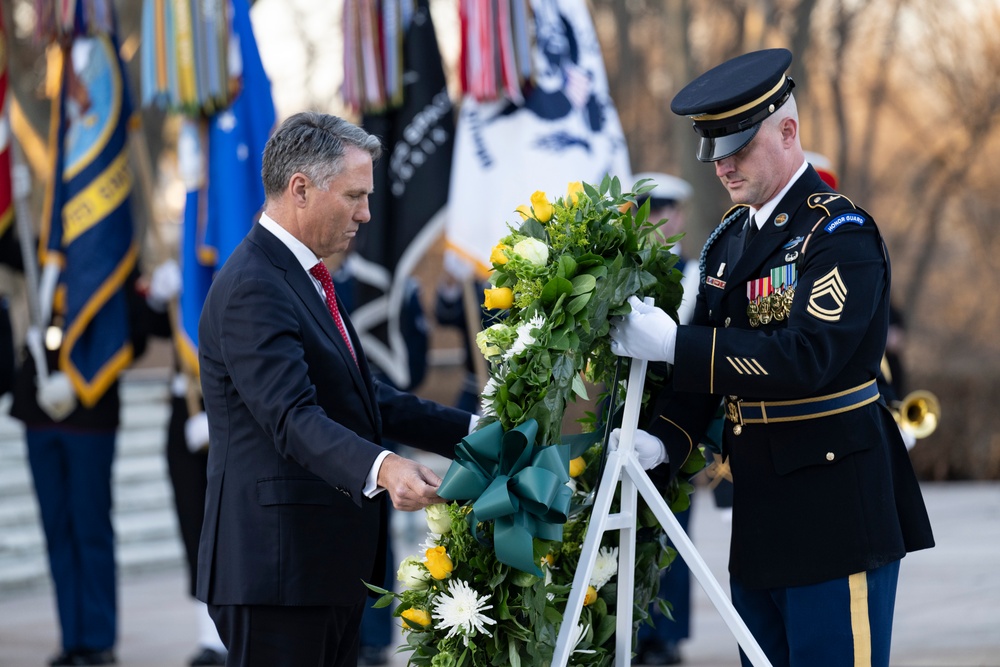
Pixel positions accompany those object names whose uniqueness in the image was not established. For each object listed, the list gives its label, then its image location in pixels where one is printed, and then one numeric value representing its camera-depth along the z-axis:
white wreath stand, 6.23
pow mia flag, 13.46
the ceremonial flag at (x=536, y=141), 12.92
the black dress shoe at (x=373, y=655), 12.44
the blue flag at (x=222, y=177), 12.68
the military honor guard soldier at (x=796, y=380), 6.11
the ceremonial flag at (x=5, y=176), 13.57
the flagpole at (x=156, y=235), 12.80
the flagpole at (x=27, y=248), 13.45
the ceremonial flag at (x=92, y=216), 13.04
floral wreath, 5.89
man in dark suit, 6.00
